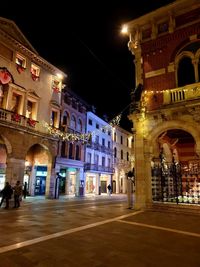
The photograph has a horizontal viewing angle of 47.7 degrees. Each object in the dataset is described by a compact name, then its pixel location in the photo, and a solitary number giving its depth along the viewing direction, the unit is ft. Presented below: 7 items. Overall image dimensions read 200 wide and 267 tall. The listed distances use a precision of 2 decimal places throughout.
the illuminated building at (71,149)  90.35
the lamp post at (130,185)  48.73
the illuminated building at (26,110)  63.36
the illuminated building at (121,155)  140.16
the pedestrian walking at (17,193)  47.78
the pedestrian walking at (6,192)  46.70
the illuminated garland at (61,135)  78.05
